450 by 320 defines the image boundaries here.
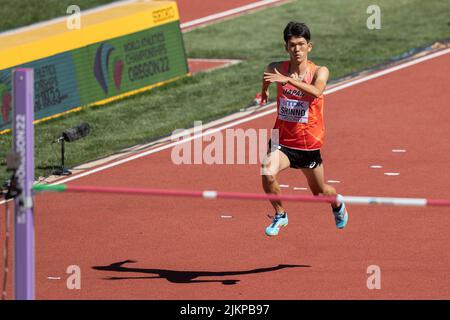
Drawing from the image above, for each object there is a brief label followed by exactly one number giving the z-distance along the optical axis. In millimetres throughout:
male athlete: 13531
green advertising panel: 21938
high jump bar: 10320
